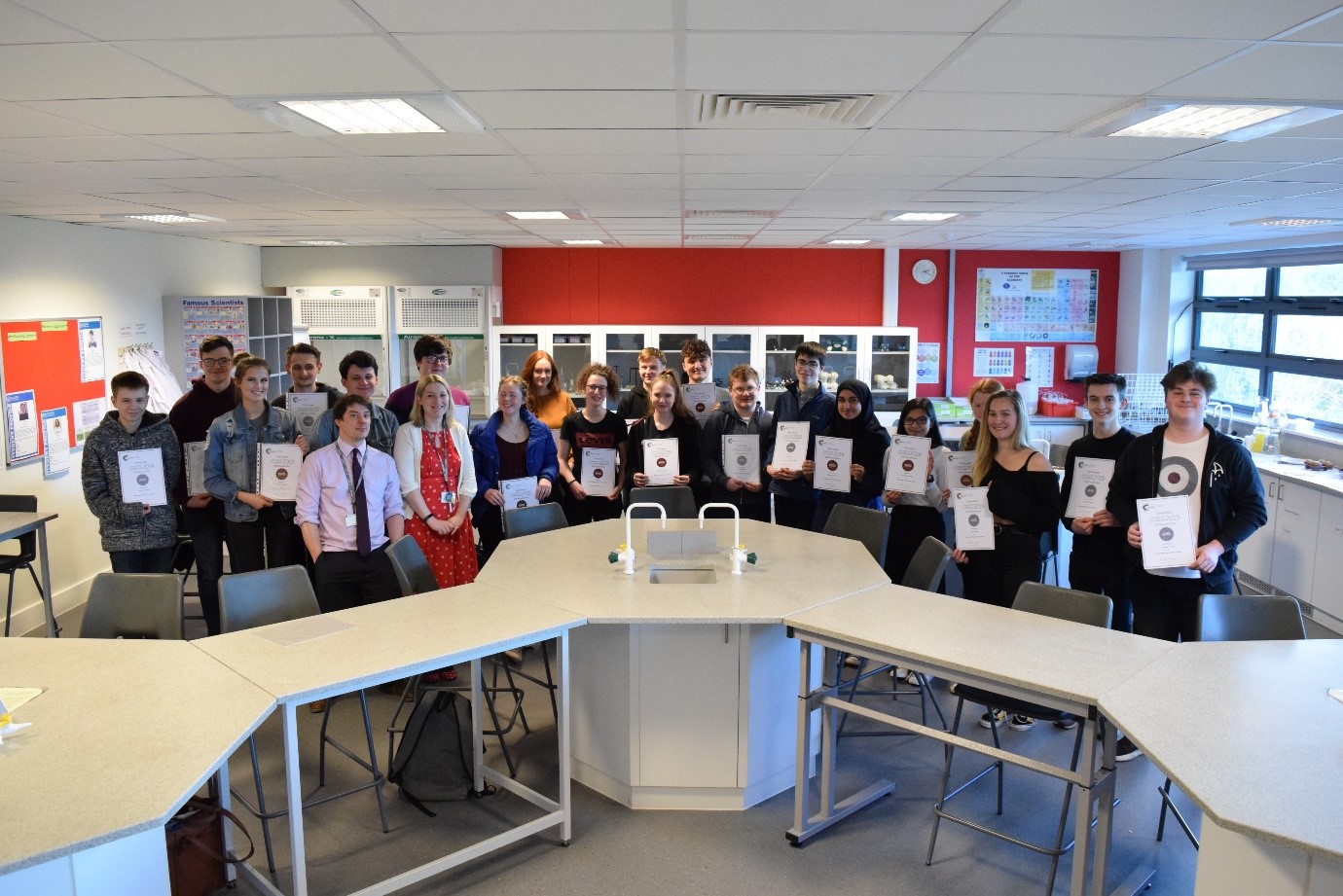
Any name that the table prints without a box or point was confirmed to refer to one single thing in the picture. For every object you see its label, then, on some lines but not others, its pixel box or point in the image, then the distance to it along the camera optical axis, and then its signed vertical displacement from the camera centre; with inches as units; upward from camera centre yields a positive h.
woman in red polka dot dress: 189.5 -27.4
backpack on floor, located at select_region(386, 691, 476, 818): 152.5 -67.2
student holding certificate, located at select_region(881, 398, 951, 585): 206.5 -36.0
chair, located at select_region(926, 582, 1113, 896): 128.5 -40.9
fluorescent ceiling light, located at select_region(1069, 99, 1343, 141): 118.3 +29.7
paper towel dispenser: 396.5 -7.4
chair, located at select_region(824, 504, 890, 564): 191.6 -38.1
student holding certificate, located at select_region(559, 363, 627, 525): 224.8 -26.4
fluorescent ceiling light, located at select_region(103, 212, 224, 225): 251.3 +33.4
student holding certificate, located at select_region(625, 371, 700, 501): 219.8 -21.4
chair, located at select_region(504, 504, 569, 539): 195.5 -37.3
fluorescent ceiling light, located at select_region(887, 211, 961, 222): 250.1 +33.9
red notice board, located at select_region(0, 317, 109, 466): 238.7 -10.7
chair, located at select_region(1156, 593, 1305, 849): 137.8 -40.2
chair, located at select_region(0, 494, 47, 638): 212.2 -44.9
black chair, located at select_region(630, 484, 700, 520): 213.5 -35.4
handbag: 122.2 -66.3
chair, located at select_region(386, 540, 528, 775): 159.2 -39.8
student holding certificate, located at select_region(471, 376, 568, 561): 215.9 -25.0
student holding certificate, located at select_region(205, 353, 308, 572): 194.9 -27.4
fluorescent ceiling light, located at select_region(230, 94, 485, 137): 117.8 +30.0
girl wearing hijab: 215.9 -22.5
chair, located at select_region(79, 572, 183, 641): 144.0 -40.5
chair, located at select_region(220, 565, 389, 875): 141.7 -39.9
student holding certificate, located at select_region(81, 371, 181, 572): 193.0 -28.9
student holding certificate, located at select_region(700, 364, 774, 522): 219.6 -21.8
